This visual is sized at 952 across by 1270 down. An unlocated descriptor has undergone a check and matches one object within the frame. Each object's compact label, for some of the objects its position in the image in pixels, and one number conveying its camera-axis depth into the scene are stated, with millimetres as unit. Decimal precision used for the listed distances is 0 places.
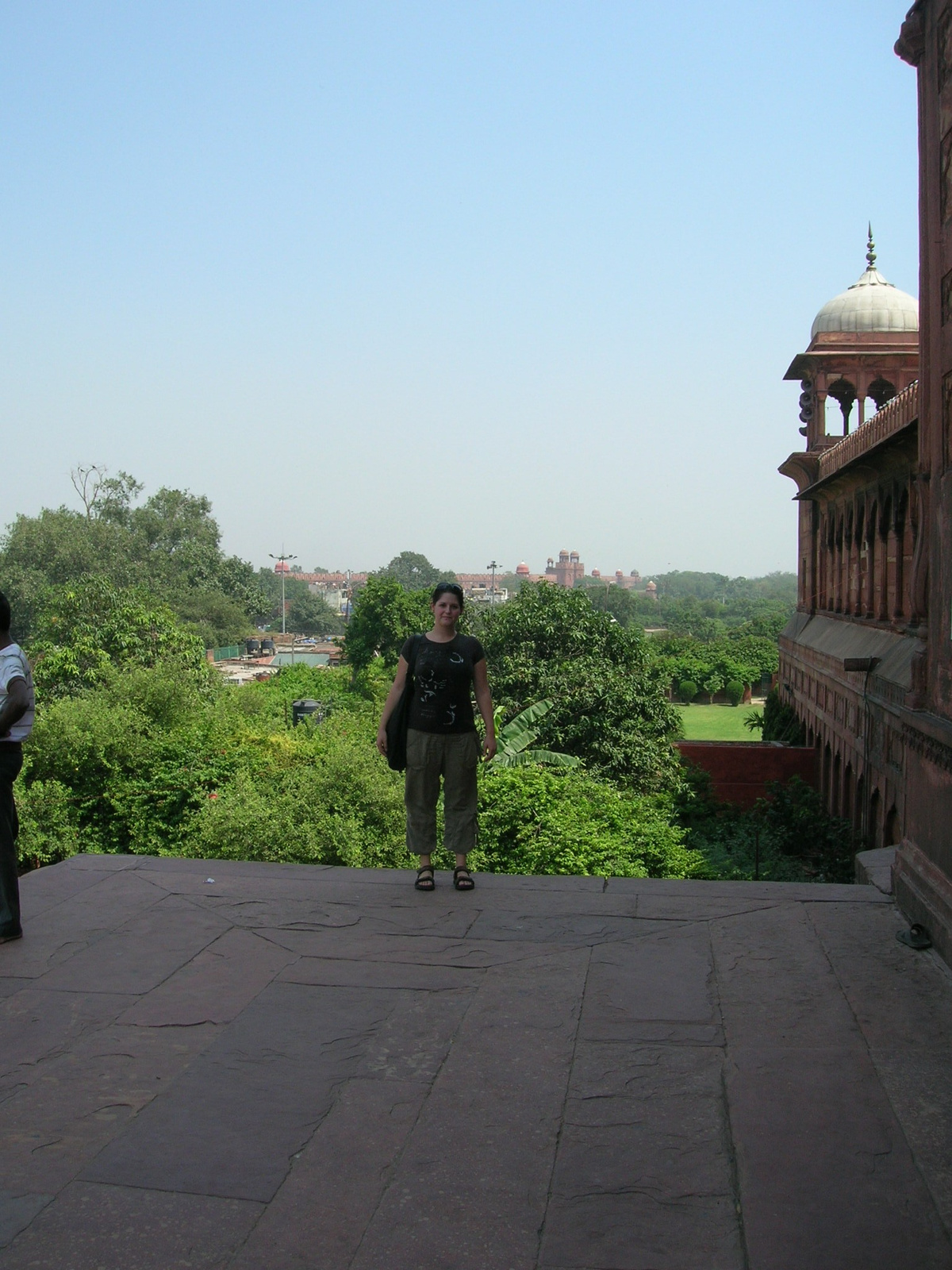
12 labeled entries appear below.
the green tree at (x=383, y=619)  44312
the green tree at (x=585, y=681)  19453
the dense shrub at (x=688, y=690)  62344
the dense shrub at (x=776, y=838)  12861
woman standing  4898
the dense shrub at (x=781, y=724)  22266
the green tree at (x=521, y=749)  16266
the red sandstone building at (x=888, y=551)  4402
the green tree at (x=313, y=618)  119562
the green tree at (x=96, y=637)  25391
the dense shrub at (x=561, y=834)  10219
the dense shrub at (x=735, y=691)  62844
